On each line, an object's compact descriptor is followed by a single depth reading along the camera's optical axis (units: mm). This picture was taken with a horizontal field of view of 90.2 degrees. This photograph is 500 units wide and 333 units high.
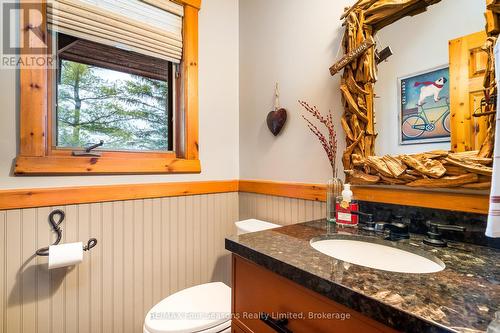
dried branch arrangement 1168
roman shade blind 1197
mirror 803
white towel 513
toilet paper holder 1145
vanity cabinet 526
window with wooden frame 1138
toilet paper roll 1057
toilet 1012
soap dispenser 1011
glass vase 1104
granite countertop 421
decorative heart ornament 1441
